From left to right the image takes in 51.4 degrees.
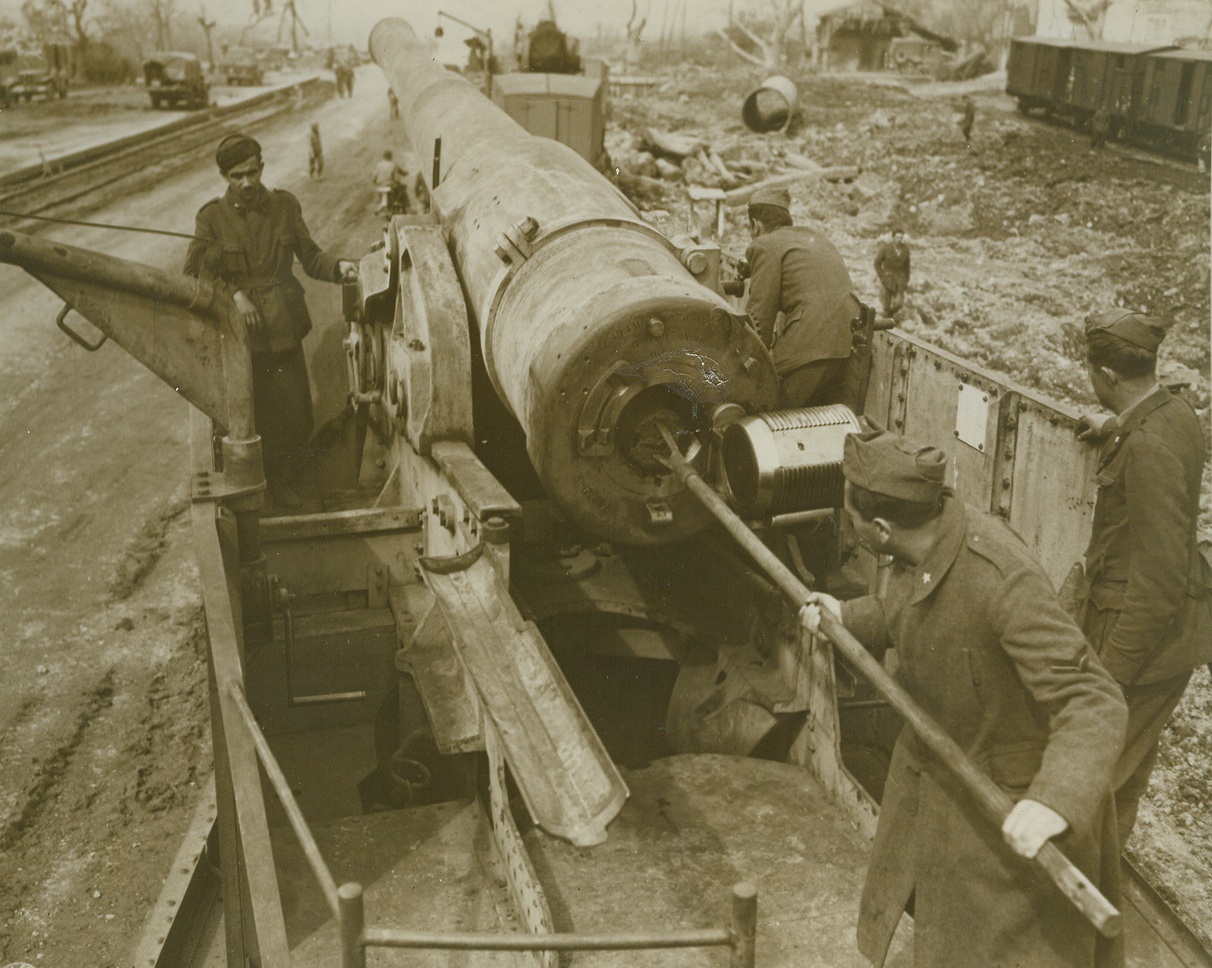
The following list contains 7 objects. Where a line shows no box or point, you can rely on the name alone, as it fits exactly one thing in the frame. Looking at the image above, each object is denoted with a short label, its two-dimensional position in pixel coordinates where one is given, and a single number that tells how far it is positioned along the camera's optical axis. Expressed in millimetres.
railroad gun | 4023
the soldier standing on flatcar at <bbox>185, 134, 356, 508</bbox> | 7520
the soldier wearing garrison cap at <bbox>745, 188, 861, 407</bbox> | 5996
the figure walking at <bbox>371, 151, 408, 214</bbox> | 15553
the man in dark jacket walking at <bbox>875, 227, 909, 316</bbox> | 12211
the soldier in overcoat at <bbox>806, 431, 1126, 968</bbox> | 2973
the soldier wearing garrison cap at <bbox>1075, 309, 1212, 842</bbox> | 4066
